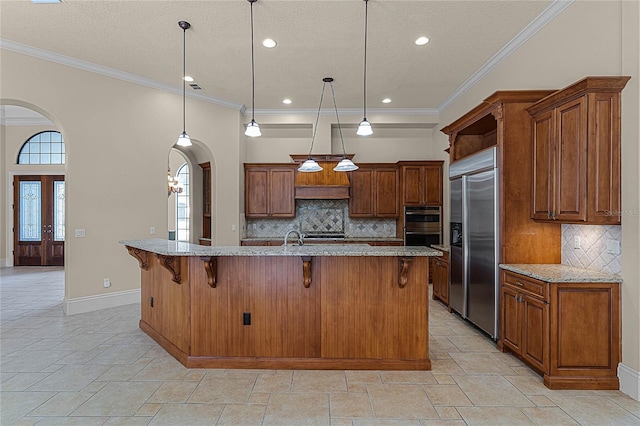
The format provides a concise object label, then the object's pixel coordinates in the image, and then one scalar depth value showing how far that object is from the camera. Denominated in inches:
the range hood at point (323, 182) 260.5
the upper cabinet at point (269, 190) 265.7
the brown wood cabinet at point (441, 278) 193.5
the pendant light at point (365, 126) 135.6
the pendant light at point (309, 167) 153.2
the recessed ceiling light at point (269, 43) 159.3
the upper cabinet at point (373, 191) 268.5
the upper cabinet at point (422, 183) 259.4
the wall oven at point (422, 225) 259.3
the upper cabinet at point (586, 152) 102.3
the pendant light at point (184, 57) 145.9
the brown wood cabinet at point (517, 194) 131.8
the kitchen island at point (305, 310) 119.0
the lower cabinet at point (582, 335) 103.9
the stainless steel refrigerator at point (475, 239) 138.3
